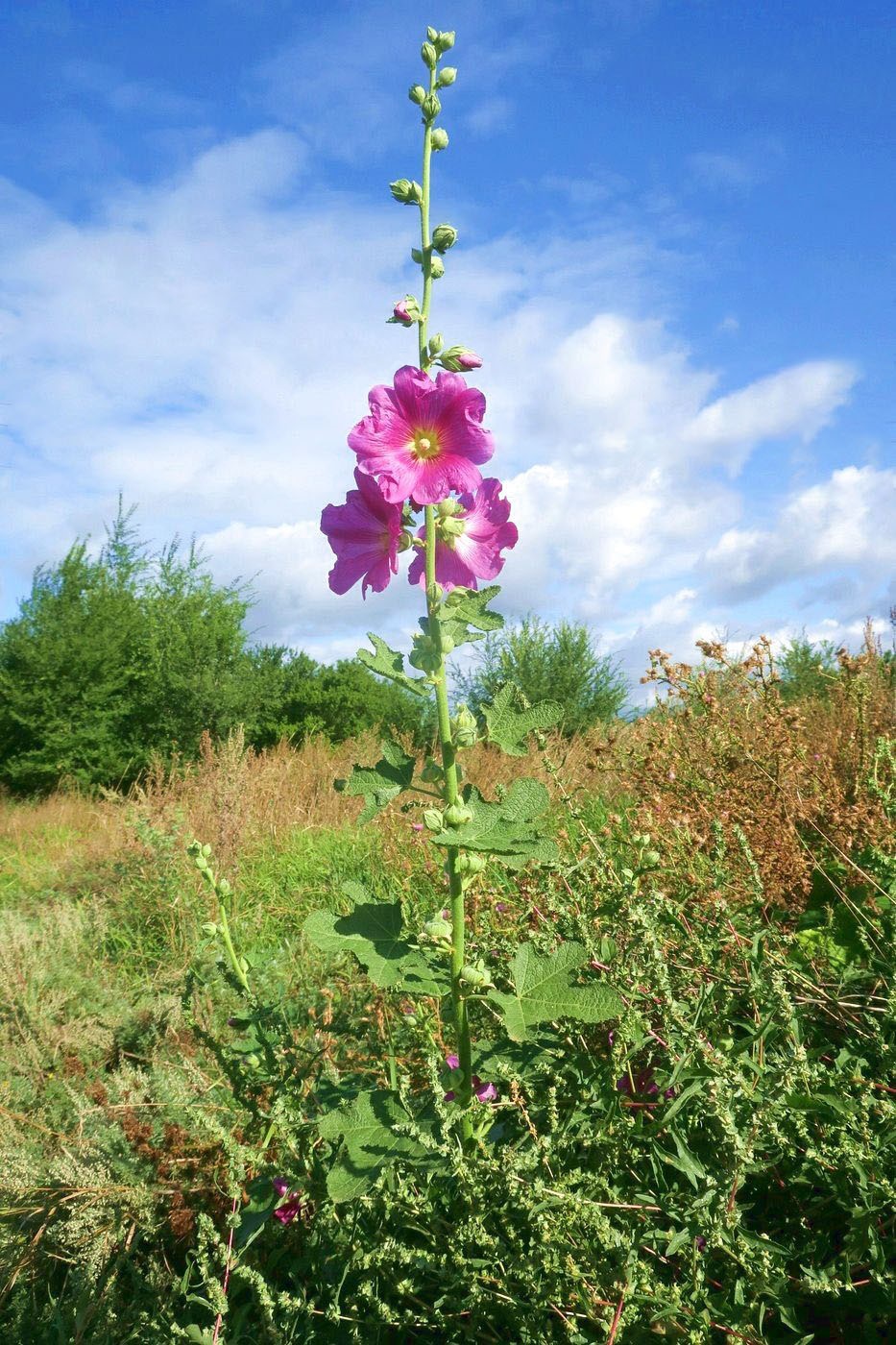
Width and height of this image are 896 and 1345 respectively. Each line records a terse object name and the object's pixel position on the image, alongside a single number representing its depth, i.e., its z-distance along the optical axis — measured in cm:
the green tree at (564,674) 1275
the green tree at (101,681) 1535
